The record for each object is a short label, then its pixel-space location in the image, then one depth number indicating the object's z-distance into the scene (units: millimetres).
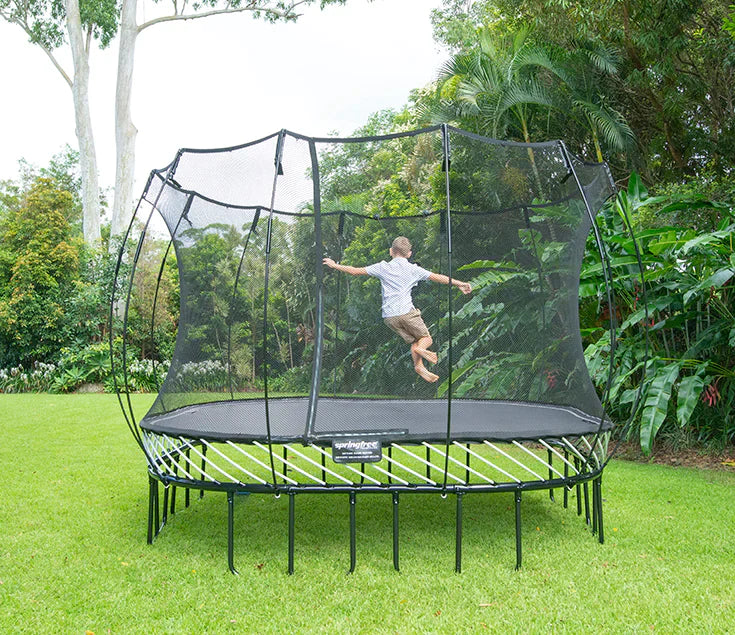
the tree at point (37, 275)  10398
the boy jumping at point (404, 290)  3713
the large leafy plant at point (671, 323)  4246
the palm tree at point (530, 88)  7773
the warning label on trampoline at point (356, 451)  2607
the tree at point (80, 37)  12727
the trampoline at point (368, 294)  3127
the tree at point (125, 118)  12500
